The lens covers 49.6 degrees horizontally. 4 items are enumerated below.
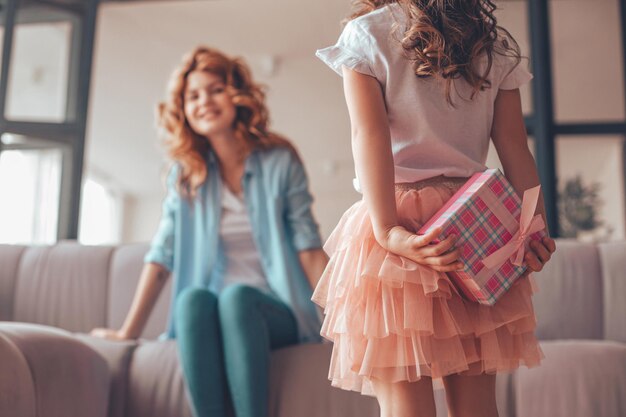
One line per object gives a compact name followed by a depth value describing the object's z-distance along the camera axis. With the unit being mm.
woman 1842
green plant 3854
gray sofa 1443
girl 907
